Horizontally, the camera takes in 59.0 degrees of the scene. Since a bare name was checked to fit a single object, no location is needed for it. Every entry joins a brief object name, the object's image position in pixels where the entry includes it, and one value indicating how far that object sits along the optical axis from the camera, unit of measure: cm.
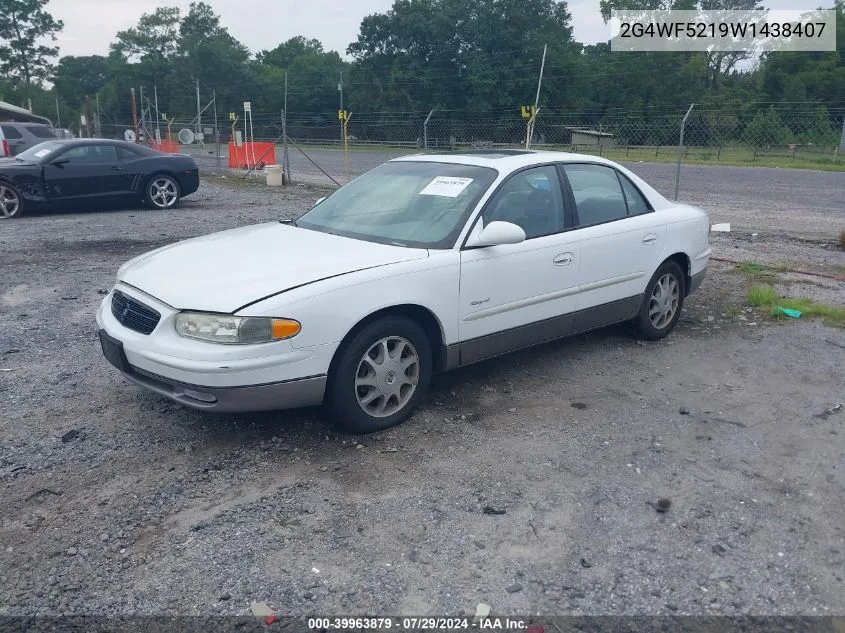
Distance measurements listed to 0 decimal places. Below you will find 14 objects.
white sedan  381
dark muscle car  1233
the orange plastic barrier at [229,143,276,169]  2309
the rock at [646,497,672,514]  355
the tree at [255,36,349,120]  5622
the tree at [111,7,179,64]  9238
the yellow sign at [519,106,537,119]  1656
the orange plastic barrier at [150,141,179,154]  2885
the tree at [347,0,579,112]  5303
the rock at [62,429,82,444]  418
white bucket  1884
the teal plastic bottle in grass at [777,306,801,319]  682
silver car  2046
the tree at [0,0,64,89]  8012
